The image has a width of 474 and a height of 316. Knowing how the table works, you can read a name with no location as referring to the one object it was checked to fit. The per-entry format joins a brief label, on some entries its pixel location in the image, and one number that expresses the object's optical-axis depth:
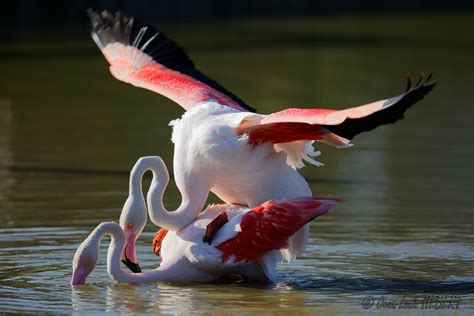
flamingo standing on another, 15.57
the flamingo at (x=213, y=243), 15.72
